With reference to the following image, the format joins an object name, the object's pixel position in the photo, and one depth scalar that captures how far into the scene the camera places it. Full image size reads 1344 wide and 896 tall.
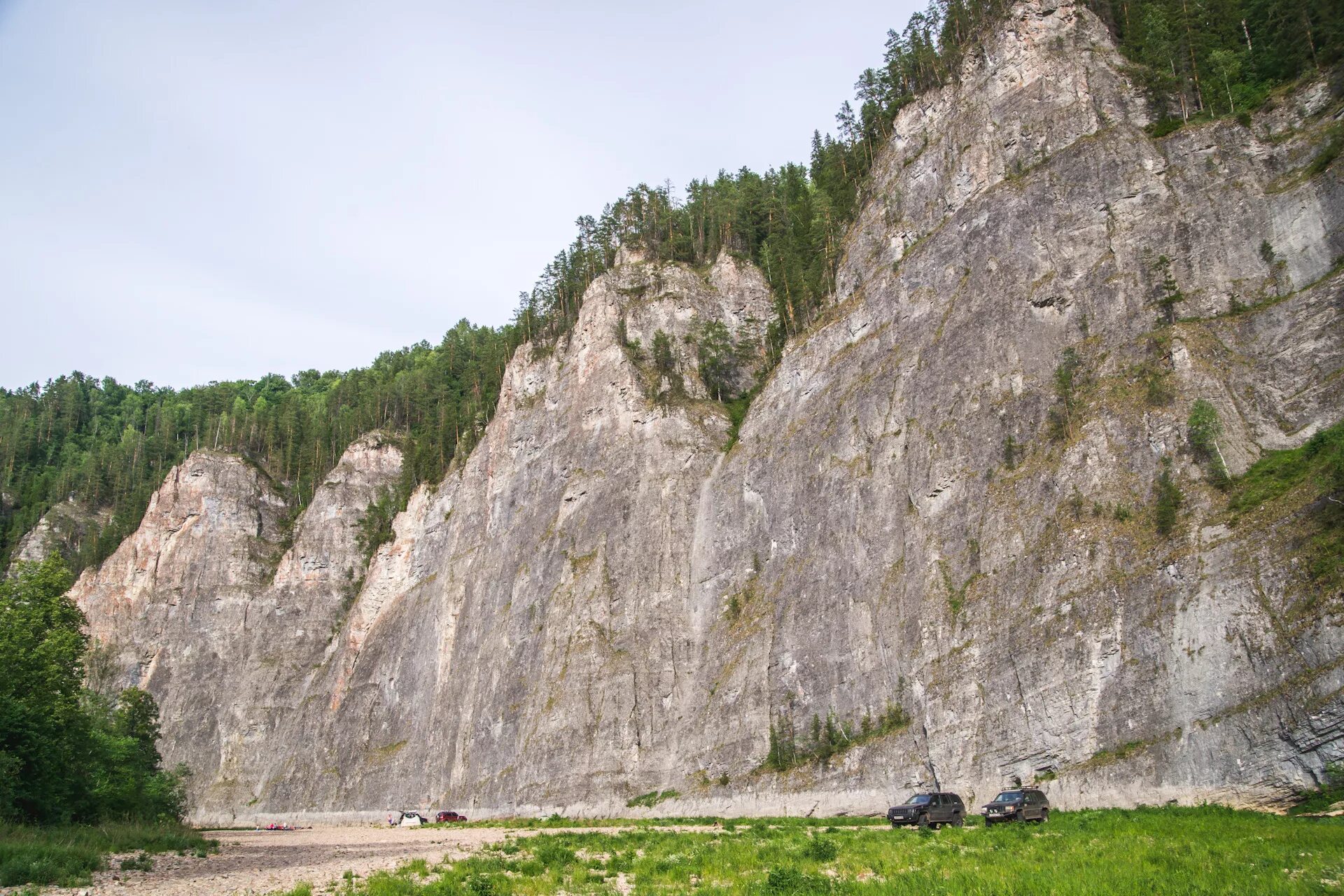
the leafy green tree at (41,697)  28.16
